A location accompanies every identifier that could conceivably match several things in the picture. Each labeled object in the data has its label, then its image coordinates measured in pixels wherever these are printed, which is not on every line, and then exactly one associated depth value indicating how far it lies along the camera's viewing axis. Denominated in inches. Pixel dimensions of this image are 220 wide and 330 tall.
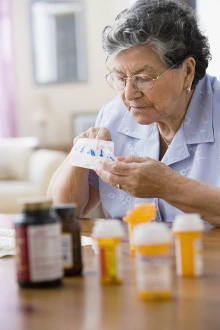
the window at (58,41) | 250.2
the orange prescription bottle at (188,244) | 31.9
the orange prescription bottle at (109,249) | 31.4
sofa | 196.9
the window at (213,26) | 175.3
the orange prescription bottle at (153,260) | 29.2
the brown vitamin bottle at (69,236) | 33.3
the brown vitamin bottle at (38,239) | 30.8
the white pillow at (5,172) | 215.2
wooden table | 27.1
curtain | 250.7
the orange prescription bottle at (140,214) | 36.8
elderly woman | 50.2
